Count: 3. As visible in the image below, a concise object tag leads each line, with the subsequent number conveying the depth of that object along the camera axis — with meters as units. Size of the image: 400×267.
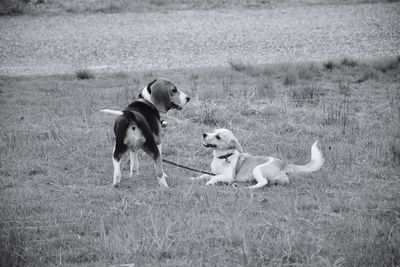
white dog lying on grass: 13.99
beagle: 13.32
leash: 14.74
